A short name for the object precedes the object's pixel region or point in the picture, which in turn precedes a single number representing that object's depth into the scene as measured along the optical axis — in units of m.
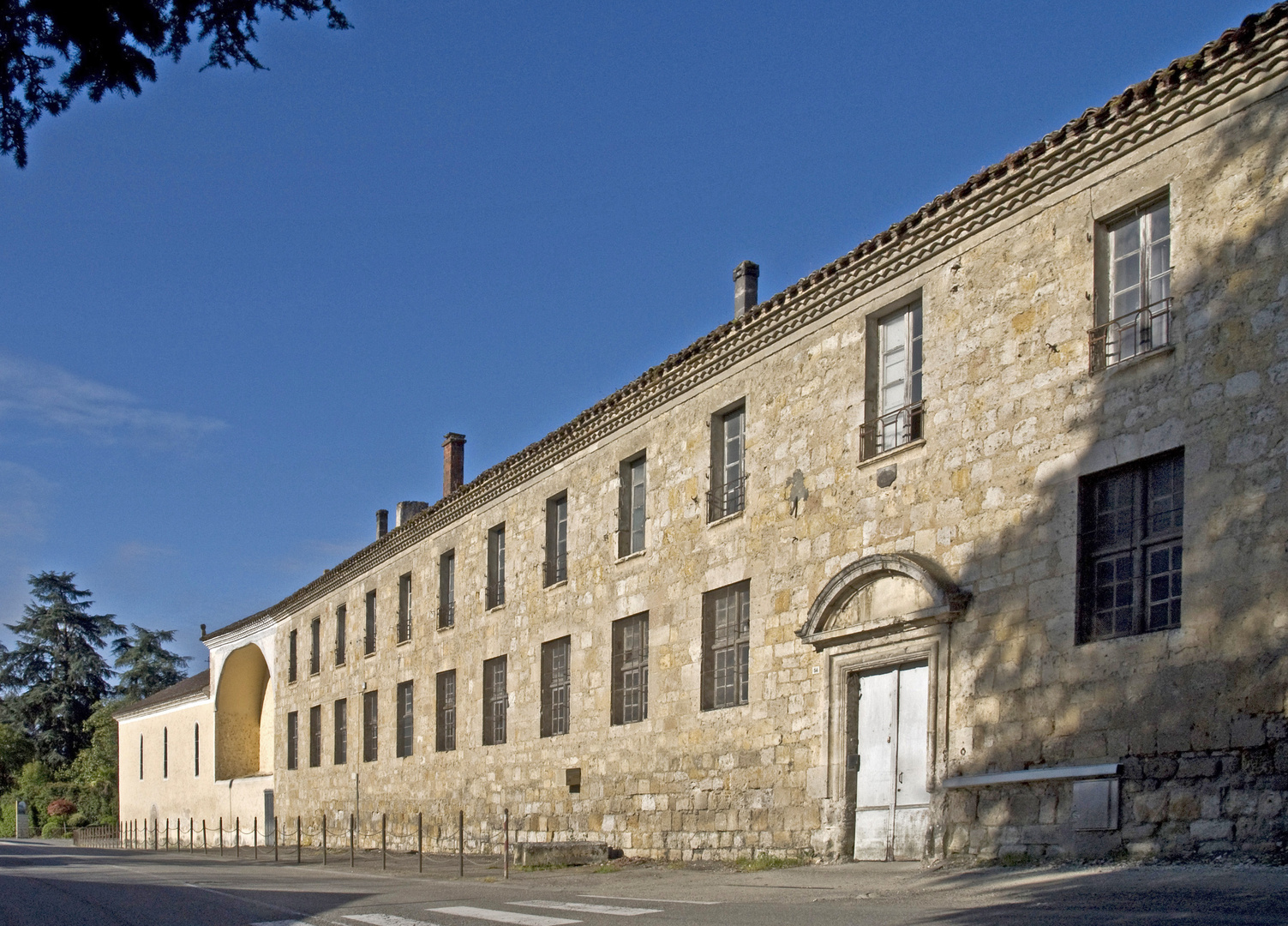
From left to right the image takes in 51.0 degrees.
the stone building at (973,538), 10.66
